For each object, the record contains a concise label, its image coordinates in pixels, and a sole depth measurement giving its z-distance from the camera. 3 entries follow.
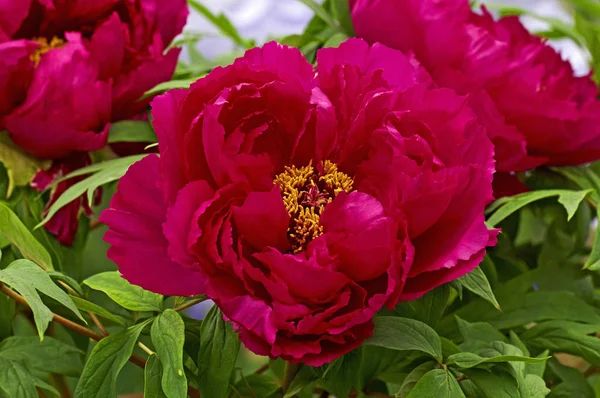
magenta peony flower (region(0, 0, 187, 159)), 0.97
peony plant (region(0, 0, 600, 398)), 0.84
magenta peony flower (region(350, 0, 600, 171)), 0.97
